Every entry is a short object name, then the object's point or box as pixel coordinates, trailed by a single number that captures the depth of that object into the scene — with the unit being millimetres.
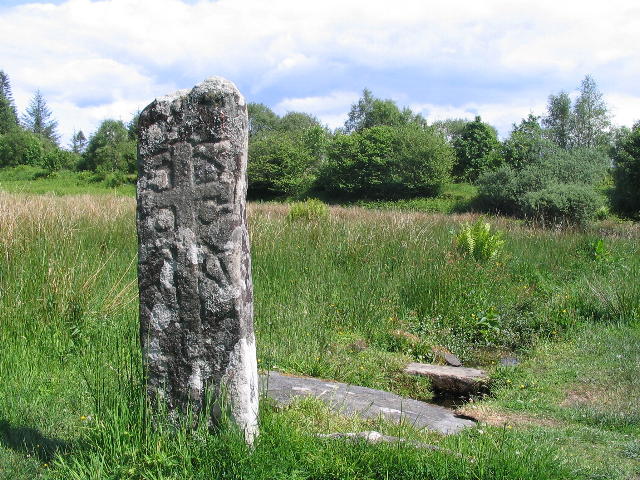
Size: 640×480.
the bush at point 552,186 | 21141
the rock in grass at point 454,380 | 6434
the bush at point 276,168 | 37500
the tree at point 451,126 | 57825
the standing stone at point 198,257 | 3664
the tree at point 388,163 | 34281
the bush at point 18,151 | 43000
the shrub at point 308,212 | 14195
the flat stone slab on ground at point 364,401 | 4895
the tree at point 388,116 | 53438
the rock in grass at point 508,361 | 7004
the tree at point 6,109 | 62925
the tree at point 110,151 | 37469
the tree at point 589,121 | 47188
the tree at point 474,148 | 37844
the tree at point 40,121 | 77625
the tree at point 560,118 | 47594
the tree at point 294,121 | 65438
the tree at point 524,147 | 28938
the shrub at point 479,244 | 11188
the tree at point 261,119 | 63500
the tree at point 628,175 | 20562
